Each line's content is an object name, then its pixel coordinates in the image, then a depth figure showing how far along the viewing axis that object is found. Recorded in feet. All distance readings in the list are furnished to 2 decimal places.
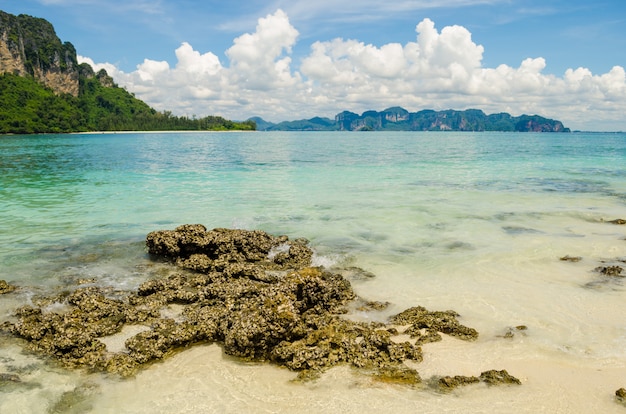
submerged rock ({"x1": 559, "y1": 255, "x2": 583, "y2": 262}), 41.09
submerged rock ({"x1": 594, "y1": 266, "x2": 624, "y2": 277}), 36.91
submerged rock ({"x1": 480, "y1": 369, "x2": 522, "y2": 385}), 21.97
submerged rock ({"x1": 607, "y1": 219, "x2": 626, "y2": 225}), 55.98
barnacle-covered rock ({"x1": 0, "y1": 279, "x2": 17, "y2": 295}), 34.60
